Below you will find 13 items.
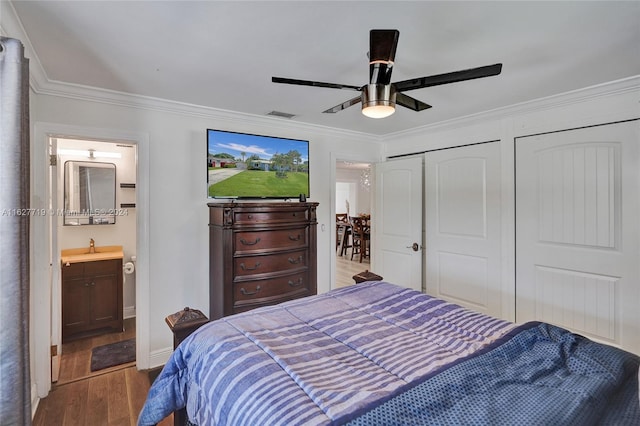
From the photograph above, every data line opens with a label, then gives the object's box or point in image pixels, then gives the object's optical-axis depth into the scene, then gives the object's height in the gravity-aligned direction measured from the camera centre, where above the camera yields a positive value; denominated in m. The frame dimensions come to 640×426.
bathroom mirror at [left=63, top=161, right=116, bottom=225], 3.42 +0.23
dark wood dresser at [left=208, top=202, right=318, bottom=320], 2.58 -0.36
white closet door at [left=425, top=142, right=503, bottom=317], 3.19 -0.14
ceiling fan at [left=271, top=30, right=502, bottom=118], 1.41 +0.66
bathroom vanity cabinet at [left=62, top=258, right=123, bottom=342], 3.19 -0.88
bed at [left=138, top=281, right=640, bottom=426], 0.94 -0.57
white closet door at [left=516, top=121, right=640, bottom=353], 2.40 -0.15
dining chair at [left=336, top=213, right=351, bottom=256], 8.00 -0.52
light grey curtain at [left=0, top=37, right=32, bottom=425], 1.31 -0.10
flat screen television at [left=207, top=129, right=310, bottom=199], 3.01 +0.49
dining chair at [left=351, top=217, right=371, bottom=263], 7.28 -0.51
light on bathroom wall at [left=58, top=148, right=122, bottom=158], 3.41 +0.68
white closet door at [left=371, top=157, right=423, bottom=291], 3.81 -0.12
